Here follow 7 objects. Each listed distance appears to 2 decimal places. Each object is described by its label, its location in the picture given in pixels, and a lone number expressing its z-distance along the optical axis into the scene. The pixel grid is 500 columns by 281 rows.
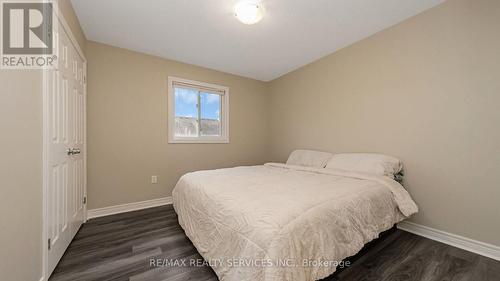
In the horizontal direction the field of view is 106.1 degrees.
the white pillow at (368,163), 2.04
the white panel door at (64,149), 1.36
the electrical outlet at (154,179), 2.87
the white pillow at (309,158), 2.75
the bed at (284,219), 0.98
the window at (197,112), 3.08
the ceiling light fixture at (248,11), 1.80
